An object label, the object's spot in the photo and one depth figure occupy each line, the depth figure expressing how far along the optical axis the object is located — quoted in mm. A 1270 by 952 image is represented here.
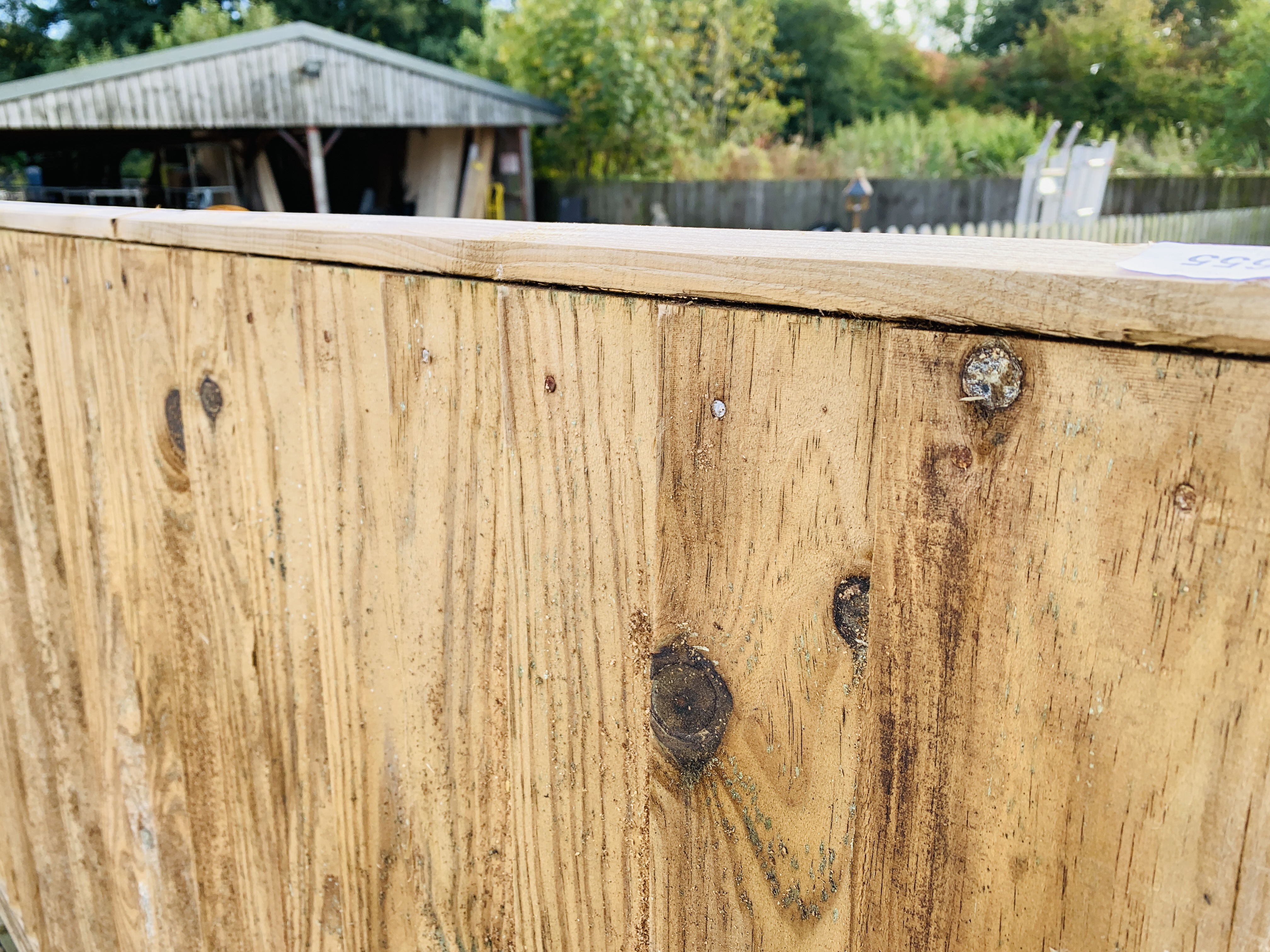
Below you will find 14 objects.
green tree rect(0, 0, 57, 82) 33562
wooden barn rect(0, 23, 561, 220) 12945
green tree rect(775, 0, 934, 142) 36875
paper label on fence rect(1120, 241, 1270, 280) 441
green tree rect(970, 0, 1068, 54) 36000
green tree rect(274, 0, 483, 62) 34625
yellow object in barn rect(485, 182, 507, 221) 18422
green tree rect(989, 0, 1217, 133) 31031
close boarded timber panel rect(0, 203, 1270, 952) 472
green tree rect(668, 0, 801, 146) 21406
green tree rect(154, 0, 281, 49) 31406
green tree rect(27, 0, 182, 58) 33594
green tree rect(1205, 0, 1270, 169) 22078
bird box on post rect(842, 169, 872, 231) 11680
